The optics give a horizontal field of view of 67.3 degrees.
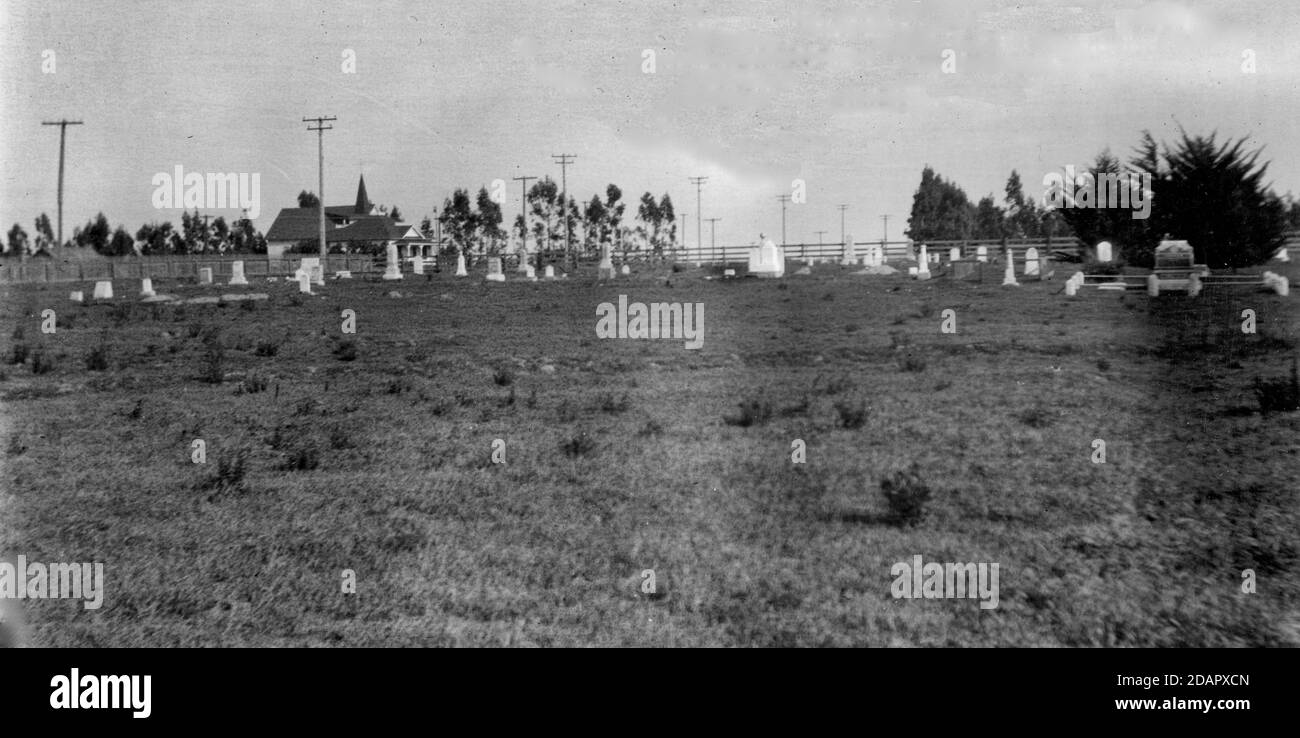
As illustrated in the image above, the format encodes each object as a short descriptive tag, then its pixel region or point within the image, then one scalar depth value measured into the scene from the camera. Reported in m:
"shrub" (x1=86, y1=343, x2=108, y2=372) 12.70
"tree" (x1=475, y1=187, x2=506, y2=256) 27.02
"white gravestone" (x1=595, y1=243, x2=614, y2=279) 28.42
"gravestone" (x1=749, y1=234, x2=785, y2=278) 25.88
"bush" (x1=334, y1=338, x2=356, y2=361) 13.57
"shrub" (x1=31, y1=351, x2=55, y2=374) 12.35
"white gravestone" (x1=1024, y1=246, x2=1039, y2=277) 23.97
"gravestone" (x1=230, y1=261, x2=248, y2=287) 28.37
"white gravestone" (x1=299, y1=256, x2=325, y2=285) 29.10
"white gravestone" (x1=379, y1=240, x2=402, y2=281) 31.23
